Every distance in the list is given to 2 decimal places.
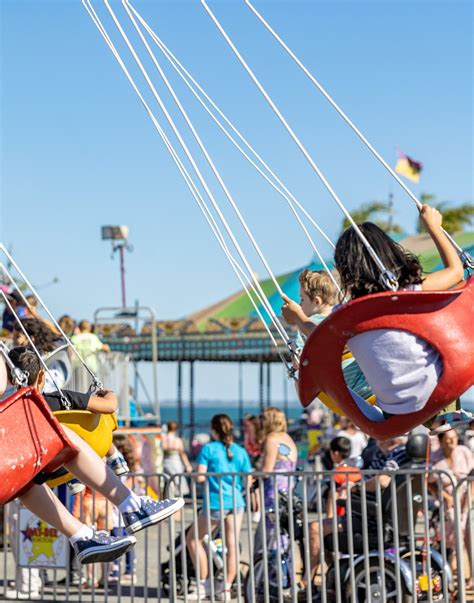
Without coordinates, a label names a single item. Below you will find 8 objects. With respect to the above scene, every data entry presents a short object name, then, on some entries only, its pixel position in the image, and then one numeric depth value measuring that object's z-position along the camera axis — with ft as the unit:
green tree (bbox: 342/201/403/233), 116.47
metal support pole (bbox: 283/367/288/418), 126.13
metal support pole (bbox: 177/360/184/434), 98.27
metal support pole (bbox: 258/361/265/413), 98.79
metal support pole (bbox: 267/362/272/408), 100.07
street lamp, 64.23
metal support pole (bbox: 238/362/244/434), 116.14
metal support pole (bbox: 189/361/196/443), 98.43
